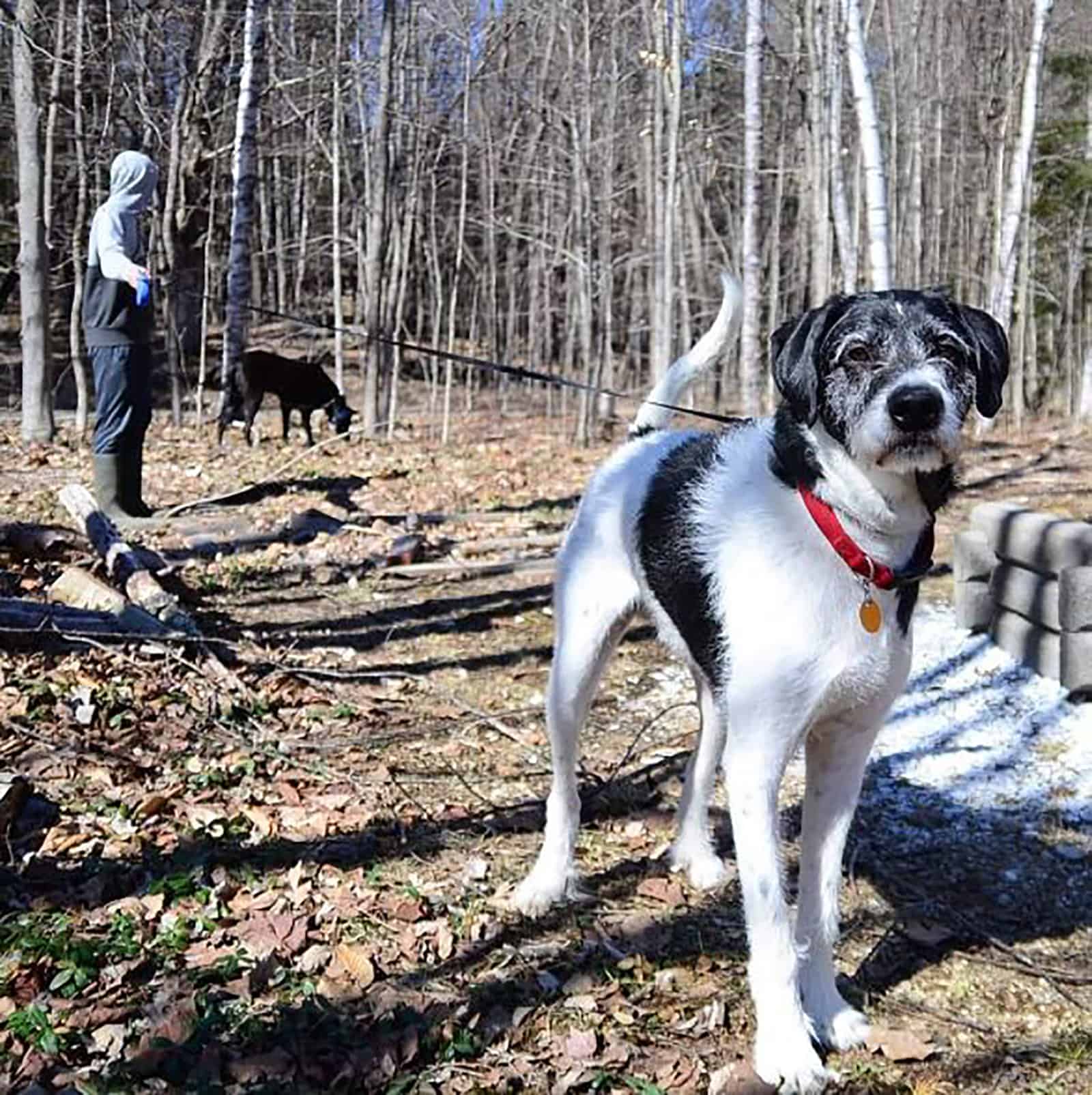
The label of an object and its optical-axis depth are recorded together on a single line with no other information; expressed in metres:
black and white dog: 2.64
